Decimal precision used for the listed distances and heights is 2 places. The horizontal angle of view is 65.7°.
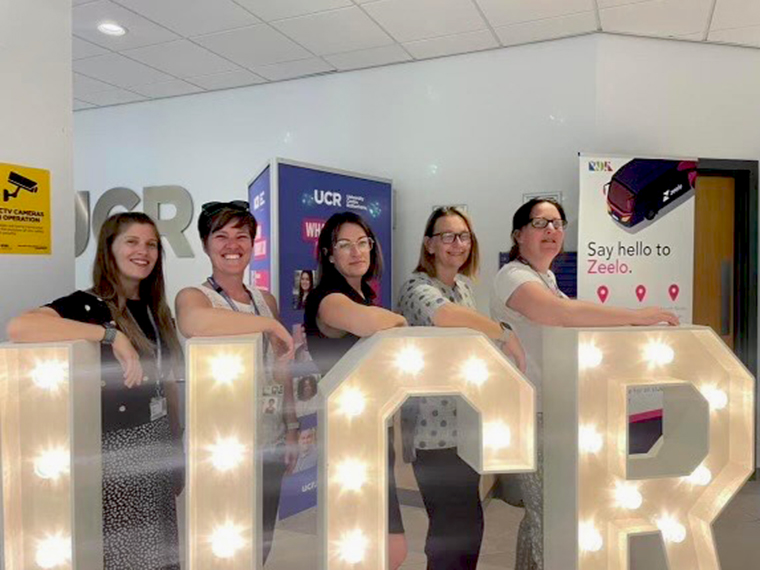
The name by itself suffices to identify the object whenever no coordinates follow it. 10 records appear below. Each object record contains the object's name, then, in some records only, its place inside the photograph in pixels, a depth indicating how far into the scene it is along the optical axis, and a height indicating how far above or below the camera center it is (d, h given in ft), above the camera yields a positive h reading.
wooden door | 13.57 +0.42
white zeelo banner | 12.14 +0.92
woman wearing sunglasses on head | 5.63 -0.25
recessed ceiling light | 12.07 +5.13
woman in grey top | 6.04 -2.07
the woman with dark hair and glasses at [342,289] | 5.49 -0.13
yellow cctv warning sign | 6.44 +0.72
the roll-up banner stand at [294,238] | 11.14 +0.72
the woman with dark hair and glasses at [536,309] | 4.64 -0.28
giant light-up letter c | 4.01 -0.98
